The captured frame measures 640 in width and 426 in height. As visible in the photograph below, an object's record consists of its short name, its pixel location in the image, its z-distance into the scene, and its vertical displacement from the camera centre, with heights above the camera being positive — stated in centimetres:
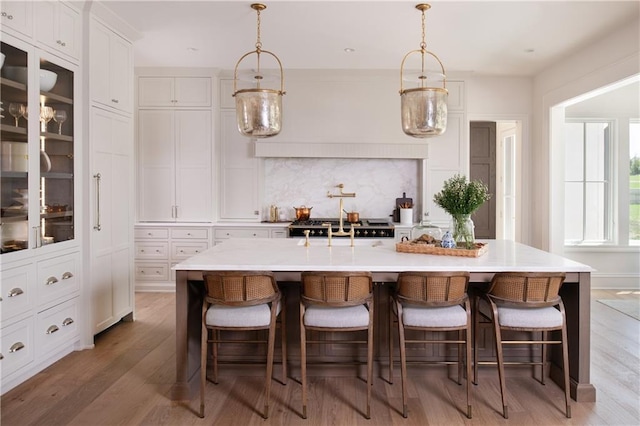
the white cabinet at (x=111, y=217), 387 -10
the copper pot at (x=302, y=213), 611 -10
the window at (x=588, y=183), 616 +30
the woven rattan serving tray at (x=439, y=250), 310 -31
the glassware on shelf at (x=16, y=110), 302 +64
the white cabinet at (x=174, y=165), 587 +52
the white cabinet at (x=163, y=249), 577 -55
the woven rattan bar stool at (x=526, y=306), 265 -60
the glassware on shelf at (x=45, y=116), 329 +65
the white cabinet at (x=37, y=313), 294 -76
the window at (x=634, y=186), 618 +26
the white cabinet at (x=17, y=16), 289 +124
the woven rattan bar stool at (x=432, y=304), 263 -58
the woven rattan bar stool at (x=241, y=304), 263 -58
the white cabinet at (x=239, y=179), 600 +35
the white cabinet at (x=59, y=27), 324 +134
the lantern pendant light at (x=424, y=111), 300 +63
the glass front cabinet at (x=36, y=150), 299 +39
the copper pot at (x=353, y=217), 601 -15
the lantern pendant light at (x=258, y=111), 303 +63
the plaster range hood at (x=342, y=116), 591 +116
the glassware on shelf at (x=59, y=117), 345 +68
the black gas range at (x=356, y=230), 559 -30
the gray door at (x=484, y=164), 781 +71
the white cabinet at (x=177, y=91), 585 +147
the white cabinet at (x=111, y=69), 384 +123
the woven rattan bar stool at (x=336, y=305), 262 -58
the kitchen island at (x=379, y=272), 276 -42
